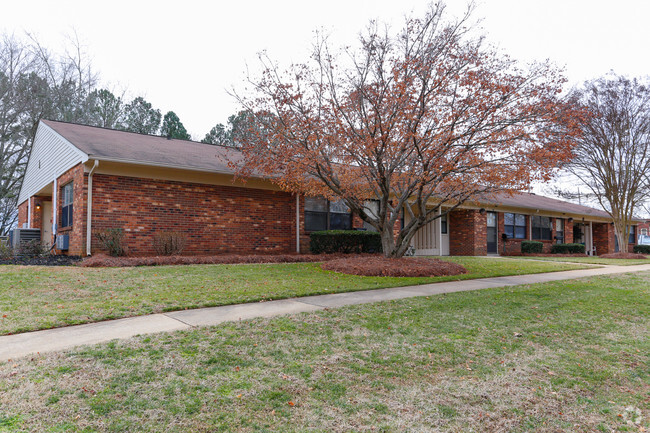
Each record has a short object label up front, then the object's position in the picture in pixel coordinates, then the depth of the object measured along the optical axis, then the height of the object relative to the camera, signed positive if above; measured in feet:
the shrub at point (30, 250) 38.52 -1.61
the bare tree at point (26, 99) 75.66 +26.07
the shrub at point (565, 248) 74.95 -2.58
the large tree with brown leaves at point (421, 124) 28.68 +8.05
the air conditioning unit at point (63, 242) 39.22 -0.88
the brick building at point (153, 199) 36.11 +3.56
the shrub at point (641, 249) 88.69 -3.17
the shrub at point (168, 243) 36.96 -0.89
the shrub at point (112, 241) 34.86 -0.67
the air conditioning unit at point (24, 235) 46.68 -0.25
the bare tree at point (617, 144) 57.77 +13.38
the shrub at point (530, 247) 69.97 -2.20
